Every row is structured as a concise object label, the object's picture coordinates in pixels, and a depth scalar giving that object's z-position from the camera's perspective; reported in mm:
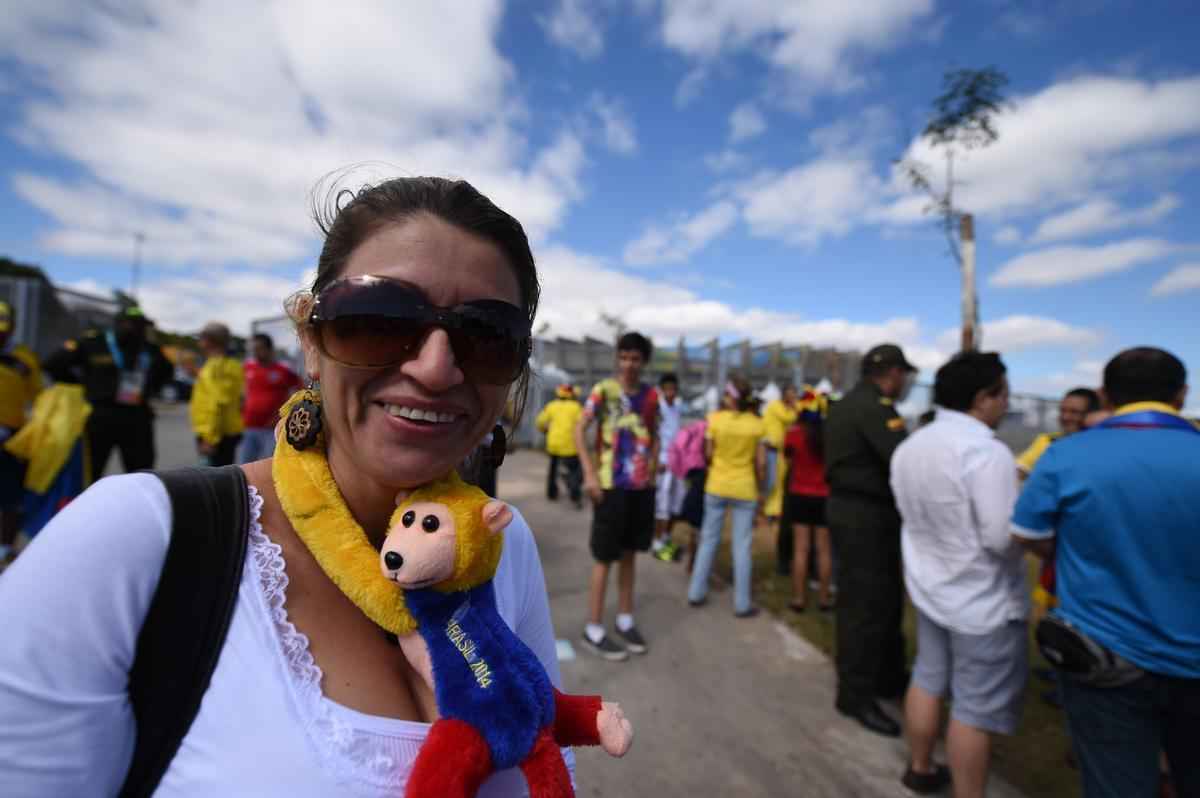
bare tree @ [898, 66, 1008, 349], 8648
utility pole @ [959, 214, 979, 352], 8969
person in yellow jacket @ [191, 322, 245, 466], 5770
